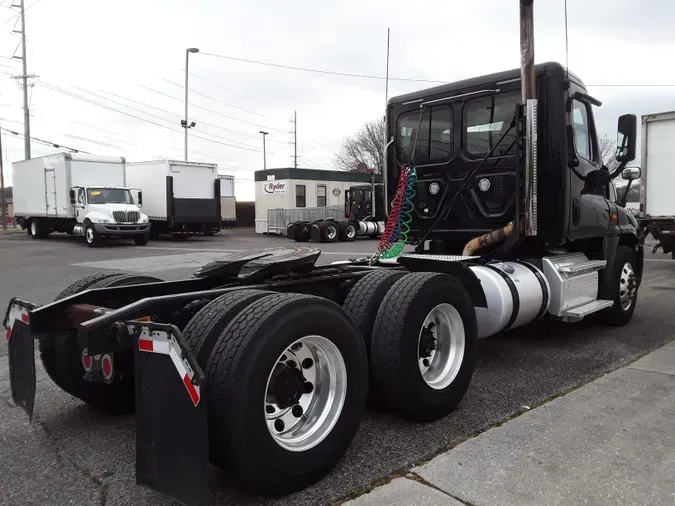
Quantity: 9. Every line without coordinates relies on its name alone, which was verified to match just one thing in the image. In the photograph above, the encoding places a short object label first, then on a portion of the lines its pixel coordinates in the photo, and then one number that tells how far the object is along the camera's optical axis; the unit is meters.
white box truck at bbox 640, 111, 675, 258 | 12.45
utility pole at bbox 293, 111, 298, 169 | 64.94
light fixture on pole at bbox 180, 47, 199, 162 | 32.00
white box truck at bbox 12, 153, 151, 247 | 22.19
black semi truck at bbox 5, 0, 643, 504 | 2.45
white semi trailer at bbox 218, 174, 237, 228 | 28.72
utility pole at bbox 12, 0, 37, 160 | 35.00
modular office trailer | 31.39
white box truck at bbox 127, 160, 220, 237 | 25.39
